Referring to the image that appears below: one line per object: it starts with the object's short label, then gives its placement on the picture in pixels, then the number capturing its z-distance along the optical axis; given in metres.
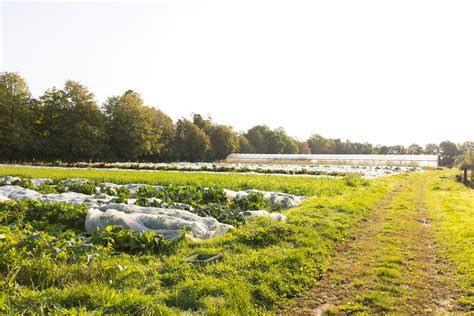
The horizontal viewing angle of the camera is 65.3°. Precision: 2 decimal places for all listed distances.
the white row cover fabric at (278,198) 13.57
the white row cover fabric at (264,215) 10.50
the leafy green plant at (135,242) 7.08
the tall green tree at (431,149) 116.01
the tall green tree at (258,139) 102.19
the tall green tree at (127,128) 58.41
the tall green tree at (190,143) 71.62
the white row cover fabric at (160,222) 8.19
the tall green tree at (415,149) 123.31
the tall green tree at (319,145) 126.86
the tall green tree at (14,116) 48.22
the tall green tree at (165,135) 68.93
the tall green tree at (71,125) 52.50
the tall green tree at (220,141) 81.25
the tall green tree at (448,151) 101.22
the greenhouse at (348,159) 67.16
